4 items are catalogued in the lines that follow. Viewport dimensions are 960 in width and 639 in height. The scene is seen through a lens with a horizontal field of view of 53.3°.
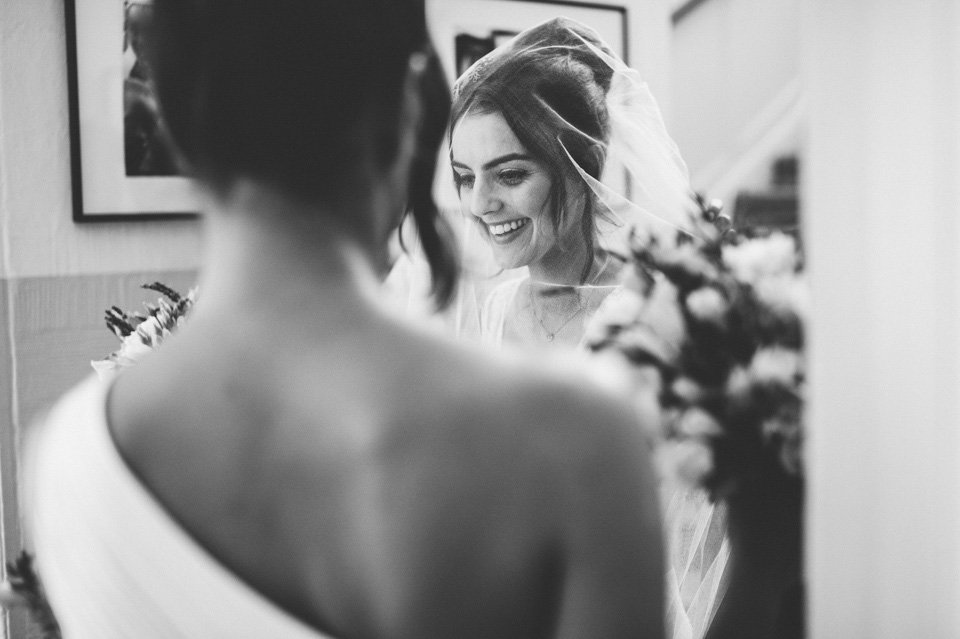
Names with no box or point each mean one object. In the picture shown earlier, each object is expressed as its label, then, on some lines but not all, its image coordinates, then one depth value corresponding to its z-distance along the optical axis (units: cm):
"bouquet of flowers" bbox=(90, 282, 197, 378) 116
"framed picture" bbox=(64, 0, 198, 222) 188
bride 163
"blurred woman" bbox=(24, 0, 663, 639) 50
